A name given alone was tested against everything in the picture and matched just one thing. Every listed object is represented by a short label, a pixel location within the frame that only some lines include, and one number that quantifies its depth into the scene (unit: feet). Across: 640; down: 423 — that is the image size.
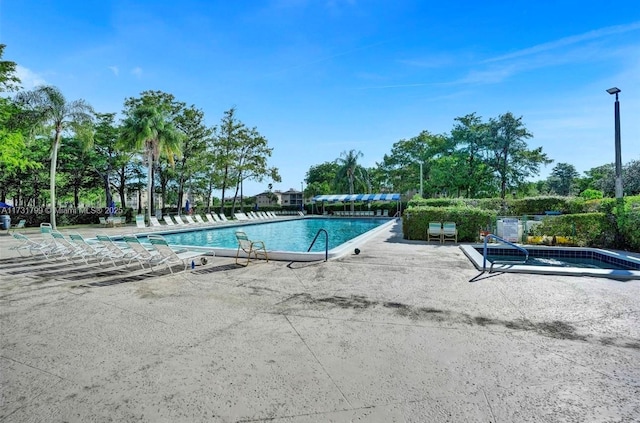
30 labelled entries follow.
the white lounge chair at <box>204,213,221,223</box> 85.15
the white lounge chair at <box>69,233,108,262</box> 27.96
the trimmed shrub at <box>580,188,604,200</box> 84.00
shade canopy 124.88
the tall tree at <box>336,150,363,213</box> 143.74
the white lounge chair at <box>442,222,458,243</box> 41.45
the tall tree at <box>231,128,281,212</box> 113.50
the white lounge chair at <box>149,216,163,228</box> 71.25
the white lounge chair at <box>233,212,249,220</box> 98.53
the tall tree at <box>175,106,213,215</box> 104.17
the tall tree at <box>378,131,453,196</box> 126.52
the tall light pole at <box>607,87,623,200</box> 38.78
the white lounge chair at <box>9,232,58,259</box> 30.53
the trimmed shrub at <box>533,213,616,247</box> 36.37
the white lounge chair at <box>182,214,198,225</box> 79.63
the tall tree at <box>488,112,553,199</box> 102.68
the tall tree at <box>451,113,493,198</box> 107.04
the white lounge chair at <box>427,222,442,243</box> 42.01
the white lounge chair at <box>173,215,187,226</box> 78.38
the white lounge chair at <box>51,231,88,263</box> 28.40
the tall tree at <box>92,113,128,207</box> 98.43
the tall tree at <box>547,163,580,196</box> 243.60
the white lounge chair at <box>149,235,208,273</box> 24.30
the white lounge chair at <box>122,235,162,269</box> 25.01
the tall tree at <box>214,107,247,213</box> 109.91
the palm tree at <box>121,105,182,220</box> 77.05
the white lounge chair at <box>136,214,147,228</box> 67.31
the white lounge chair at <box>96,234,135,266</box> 26.50
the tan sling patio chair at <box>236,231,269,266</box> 28.32
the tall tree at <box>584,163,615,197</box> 117.65
